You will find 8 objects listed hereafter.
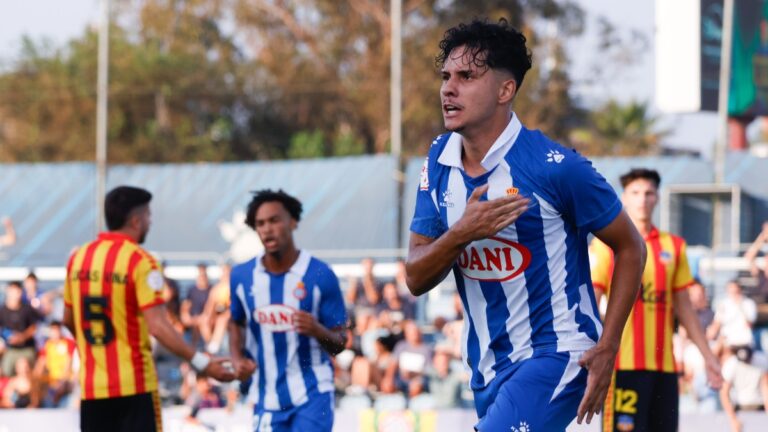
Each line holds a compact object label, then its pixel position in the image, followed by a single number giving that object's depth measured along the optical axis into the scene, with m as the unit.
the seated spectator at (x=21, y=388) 17.20
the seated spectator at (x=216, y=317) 17.44
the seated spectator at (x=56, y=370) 17.16
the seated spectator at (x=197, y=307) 17.78
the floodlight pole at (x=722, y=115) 21.55
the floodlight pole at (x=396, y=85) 22.34
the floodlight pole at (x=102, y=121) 23.64
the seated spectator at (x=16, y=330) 17.45
